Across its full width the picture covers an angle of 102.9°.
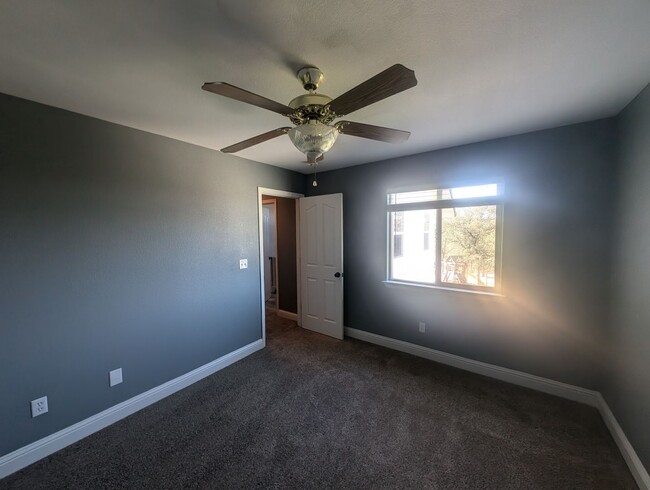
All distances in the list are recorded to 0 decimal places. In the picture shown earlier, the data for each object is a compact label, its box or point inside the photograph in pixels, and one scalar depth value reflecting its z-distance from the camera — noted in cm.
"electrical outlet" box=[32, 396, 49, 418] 177
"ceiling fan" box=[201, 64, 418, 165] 106
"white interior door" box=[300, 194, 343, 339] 362
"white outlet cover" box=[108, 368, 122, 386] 212
